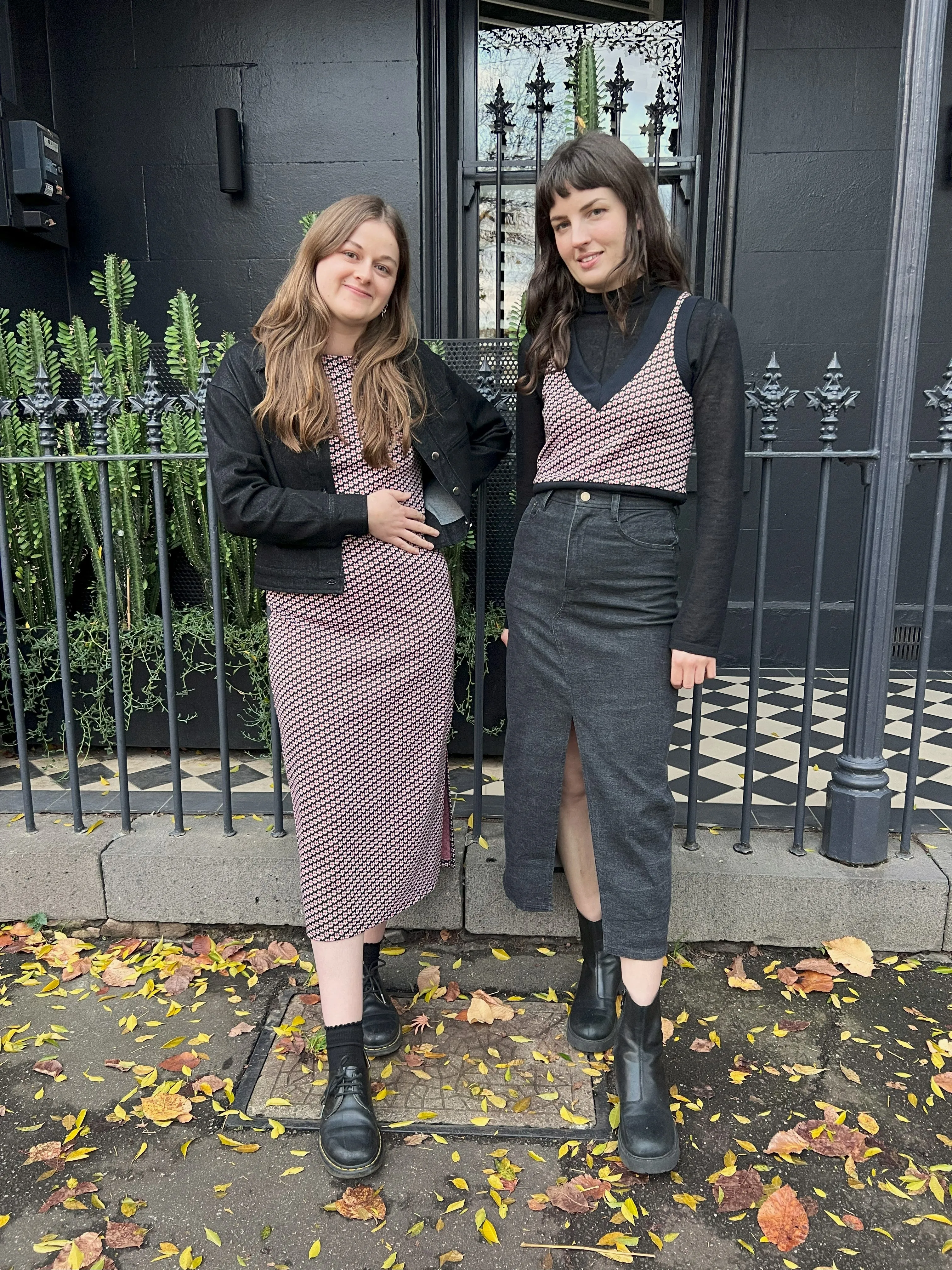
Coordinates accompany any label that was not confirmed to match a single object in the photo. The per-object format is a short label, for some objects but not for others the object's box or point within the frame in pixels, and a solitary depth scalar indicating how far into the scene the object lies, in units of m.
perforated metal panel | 3.65
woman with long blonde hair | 1.91
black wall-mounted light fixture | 4.86
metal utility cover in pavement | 2.02
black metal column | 2.42
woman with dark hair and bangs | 1.84
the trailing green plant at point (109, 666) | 3.76
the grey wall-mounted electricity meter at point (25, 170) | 4.57
